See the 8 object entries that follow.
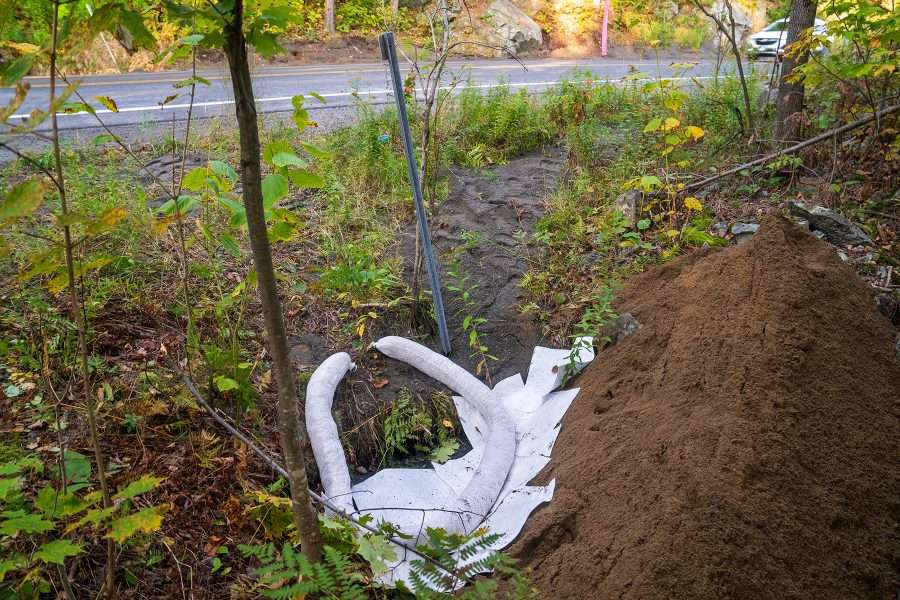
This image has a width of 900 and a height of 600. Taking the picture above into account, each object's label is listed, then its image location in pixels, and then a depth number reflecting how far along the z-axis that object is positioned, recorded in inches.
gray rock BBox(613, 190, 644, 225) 174.2
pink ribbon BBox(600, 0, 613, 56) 563.8
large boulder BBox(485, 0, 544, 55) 565.9
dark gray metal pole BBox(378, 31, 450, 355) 126.2
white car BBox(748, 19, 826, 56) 423.3
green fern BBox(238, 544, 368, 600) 59.7
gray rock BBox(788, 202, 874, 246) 146.7
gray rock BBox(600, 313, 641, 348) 124.9
